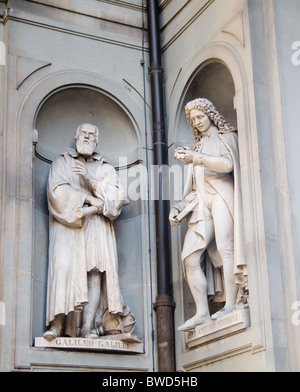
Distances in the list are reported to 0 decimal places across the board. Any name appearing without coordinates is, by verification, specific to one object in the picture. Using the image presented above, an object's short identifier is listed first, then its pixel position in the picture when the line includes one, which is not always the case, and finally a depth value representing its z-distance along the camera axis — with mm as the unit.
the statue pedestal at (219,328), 9719
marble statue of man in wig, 10250
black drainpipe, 10820
